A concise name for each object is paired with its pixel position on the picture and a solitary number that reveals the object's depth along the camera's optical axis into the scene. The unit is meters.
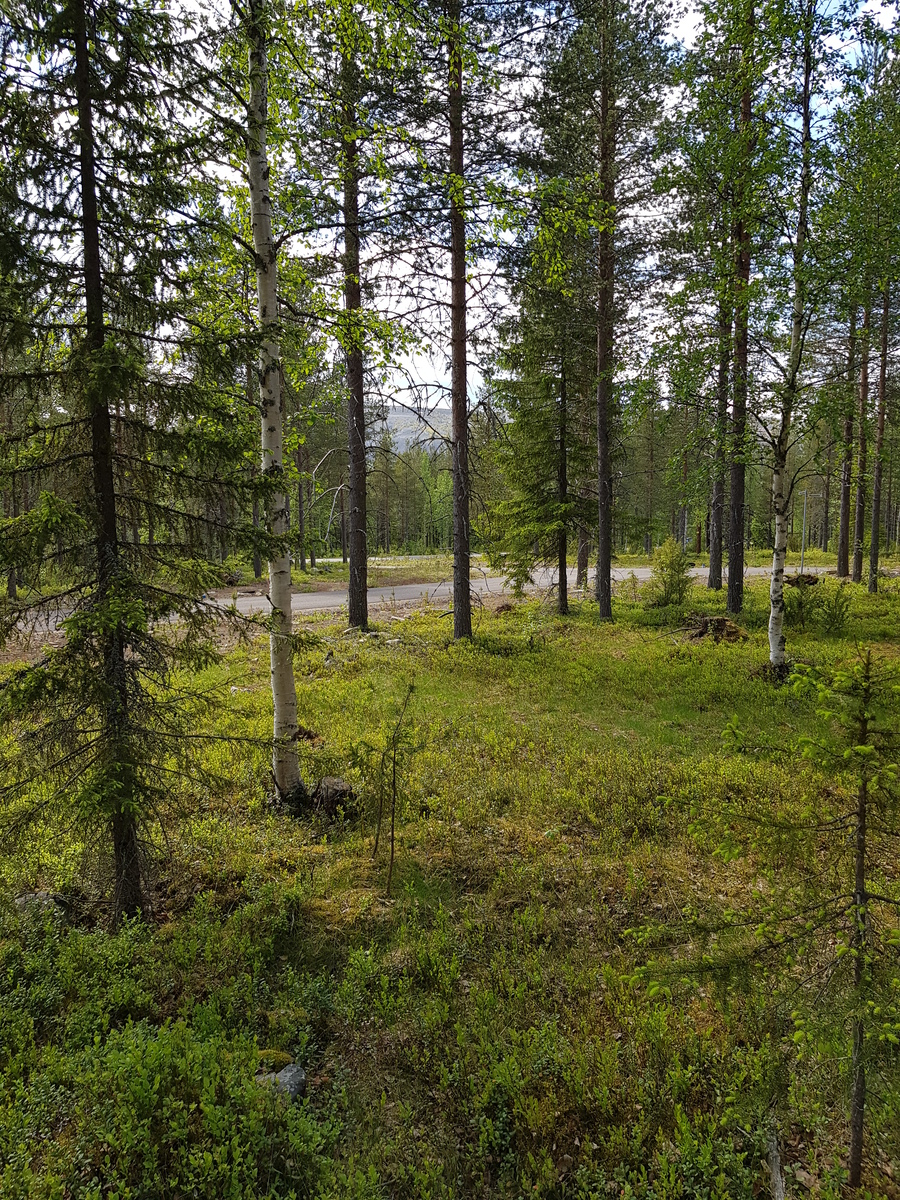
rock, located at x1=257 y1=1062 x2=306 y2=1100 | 3.21
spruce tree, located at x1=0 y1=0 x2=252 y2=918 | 3.65
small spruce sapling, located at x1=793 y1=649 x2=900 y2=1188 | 2.40
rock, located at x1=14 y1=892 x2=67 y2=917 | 4.56
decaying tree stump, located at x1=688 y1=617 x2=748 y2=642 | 13.31
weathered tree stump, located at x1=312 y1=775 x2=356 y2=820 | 6.46
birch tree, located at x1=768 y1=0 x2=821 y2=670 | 9.20
